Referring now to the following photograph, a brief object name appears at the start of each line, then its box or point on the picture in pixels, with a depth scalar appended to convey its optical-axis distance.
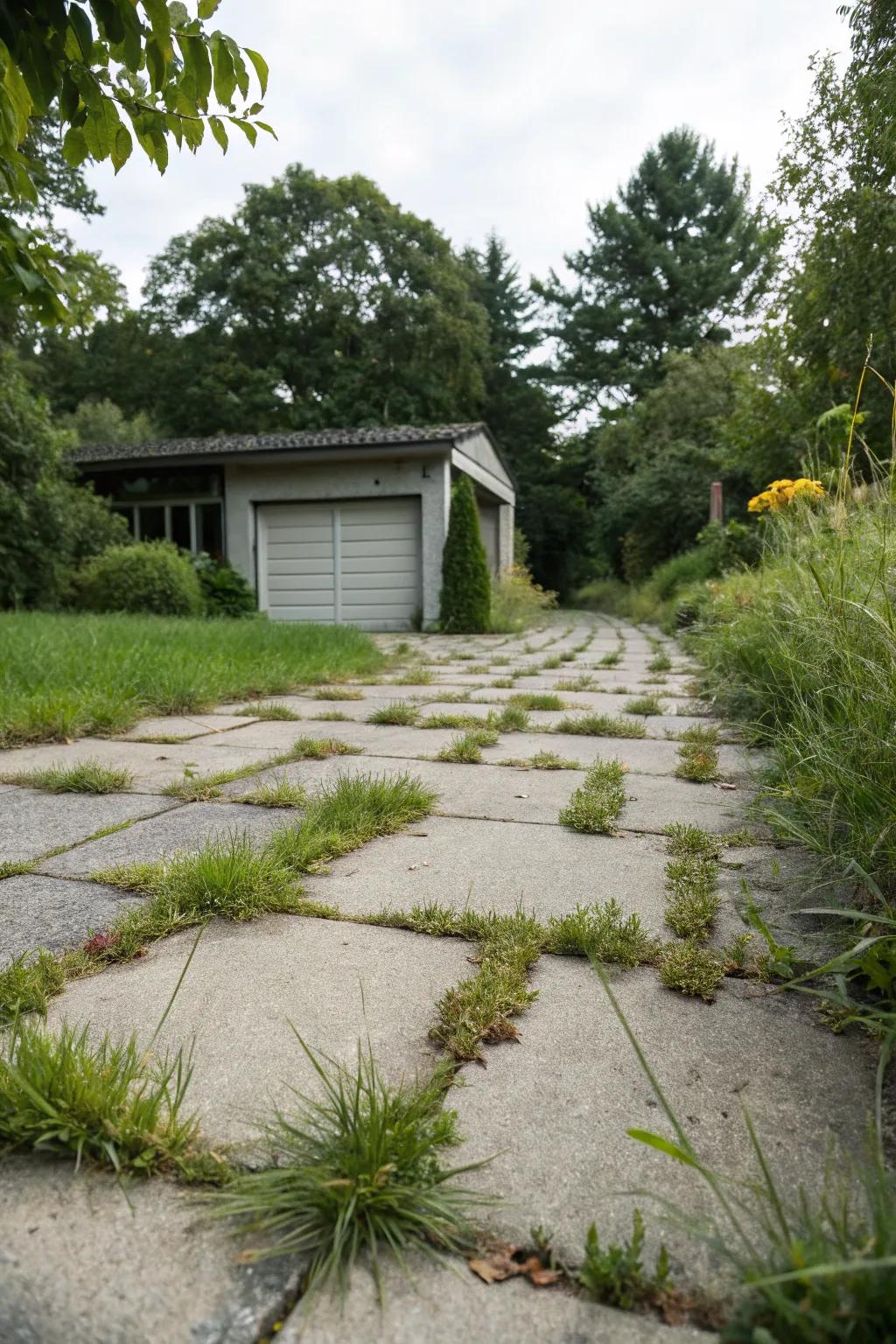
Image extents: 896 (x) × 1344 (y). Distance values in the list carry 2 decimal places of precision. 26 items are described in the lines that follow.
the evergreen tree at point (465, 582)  11.41
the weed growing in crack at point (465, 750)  3.11
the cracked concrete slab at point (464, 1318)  0.67
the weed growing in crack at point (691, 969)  1.25
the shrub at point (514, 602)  11.99
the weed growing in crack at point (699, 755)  2.77
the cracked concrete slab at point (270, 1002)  1.02
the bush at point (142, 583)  10.22
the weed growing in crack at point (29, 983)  1.18
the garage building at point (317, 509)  12.30
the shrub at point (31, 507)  10.29
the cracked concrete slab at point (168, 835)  1.89
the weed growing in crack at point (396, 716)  4.01
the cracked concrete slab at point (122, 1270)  0.67
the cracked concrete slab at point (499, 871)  1.65
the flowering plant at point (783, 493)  3.93
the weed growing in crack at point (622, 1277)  0.70
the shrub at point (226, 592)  11.55
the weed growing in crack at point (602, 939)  1.37
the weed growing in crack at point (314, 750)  3.12
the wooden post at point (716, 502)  12.37
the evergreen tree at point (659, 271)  25.84
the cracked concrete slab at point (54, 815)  2.05
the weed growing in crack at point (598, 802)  2.16
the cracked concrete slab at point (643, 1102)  0.82
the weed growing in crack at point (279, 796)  2.41
